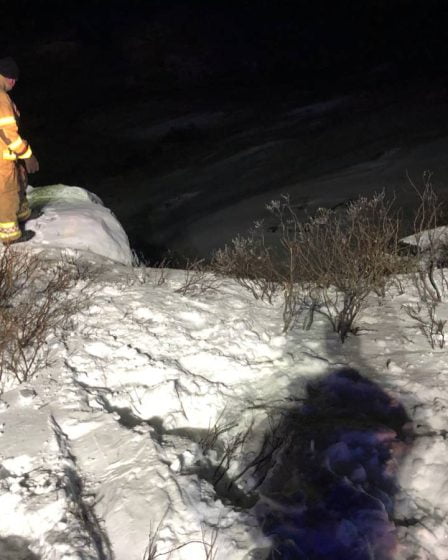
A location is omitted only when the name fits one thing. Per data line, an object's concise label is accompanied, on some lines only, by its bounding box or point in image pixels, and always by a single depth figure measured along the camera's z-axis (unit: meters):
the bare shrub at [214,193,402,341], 4.00
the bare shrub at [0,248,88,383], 3.23
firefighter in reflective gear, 4.69
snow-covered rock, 5.44
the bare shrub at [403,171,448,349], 3.60
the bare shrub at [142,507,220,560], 2.22
